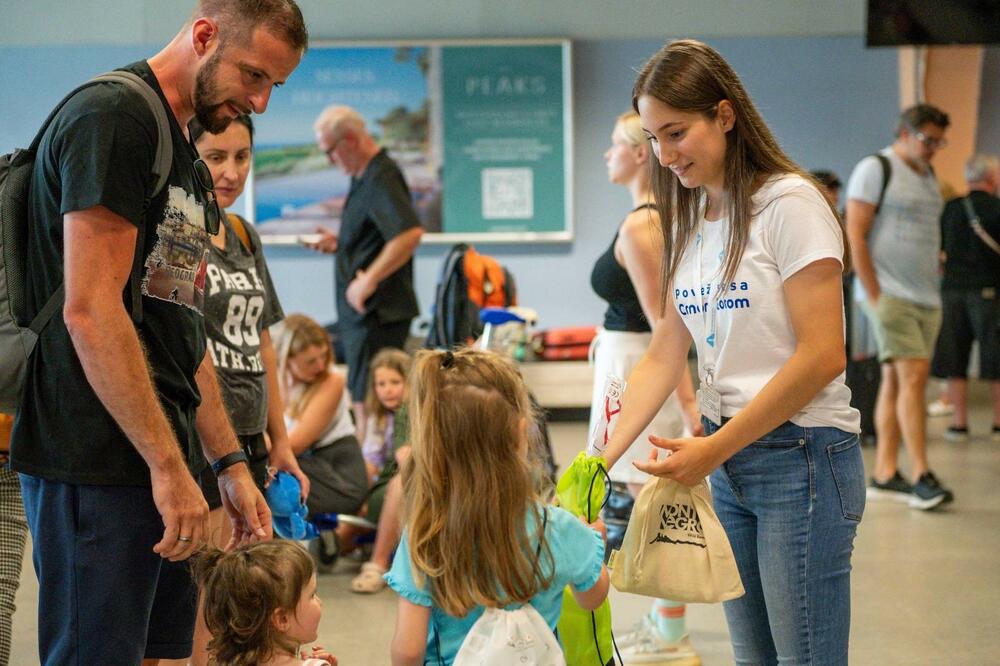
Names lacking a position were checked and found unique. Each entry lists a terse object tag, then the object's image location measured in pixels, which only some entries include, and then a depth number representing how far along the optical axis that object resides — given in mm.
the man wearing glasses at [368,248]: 4848
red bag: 8133
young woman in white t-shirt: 1769
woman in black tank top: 3270
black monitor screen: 7871
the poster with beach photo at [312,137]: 8586
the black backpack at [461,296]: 5391
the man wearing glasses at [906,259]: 5211
